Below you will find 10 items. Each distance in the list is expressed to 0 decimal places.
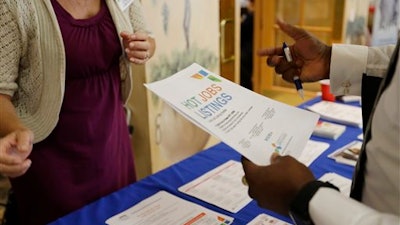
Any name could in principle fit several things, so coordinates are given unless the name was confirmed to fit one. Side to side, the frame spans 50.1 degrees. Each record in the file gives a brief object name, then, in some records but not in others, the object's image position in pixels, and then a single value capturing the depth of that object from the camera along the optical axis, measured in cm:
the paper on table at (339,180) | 130
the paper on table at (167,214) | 114
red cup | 210
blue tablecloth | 117
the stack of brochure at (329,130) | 170
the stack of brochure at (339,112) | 185
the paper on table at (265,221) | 113
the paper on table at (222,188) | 124
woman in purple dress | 120
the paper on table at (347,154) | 149
